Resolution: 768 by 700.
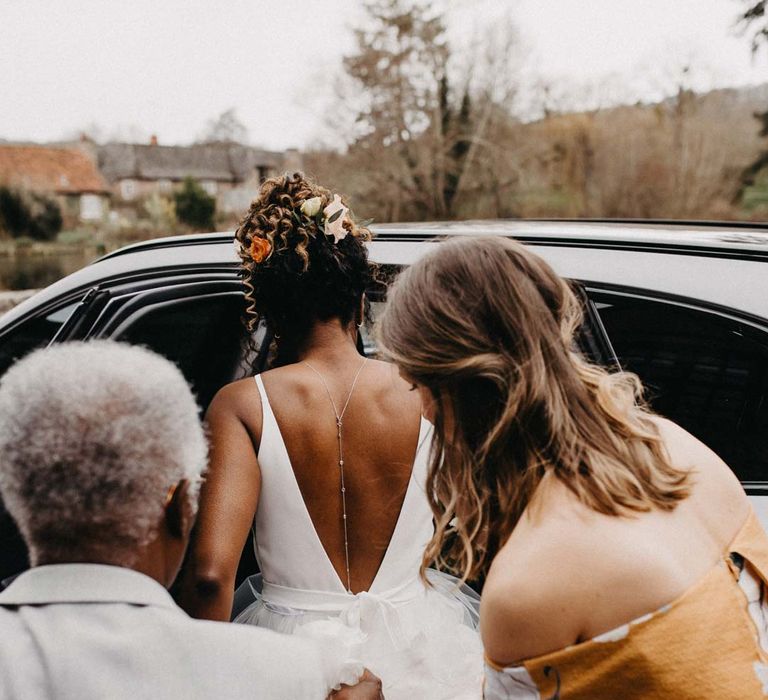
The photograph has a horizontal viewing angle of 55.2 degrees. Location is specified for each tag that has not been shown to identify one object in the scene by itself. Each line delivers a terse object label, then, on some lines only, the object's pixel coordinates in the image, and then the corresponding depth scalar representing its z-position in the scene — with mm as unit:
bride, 2111
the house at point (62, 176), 29062
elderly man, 1043
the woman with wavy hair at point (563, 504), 1248
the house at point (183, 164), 52406
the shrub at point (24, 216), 26625
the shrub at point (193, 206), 36750
